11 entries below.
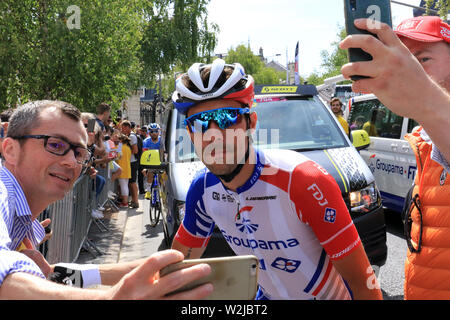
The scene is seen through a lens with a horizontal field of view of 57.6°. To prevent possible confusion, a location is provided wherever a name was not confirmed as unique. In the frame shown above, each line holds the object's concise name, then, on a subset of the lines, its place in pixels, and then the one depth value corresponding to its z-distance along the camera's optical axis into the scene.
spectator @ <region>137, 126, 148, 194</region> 14.06
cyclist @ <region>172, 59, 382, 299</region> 1.79
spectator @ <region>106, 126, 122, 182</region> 9.29
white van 6.77
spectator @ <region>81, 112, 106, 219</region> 6.88
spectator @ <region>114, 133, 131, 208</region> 10.91
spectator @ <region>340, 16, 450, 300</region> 0.86
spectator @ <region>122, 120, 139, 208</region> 11.44
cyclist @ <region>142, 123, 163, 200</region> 11.89
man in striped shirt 0.97
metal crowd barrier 4.63
